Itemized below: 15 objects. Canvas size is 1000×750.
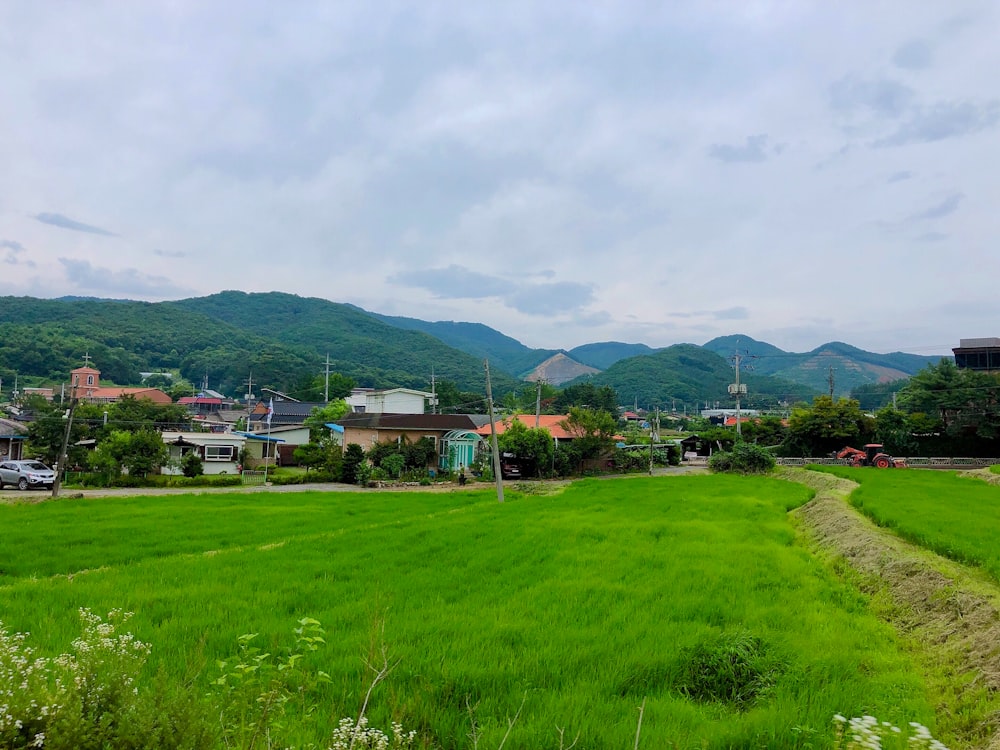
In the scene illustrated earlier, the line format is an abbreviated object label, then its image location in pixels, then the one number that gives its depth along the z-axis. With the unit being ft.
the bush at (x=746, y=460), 110.11
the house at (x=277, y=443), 135.54
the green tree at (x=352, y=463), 108.17
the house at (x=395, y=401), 150.71
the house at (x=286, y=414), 182.60
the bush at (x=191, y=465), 102.58
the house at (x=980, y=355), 180.86
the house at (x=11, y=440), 114.83
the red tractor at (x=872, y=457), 111.14
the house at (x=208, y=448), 109.81
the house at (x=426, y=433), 116.37
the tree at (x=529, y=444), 114.52
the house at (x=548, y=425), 128.67
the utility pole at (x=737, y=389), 137.39
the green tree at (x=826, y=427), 134.31
